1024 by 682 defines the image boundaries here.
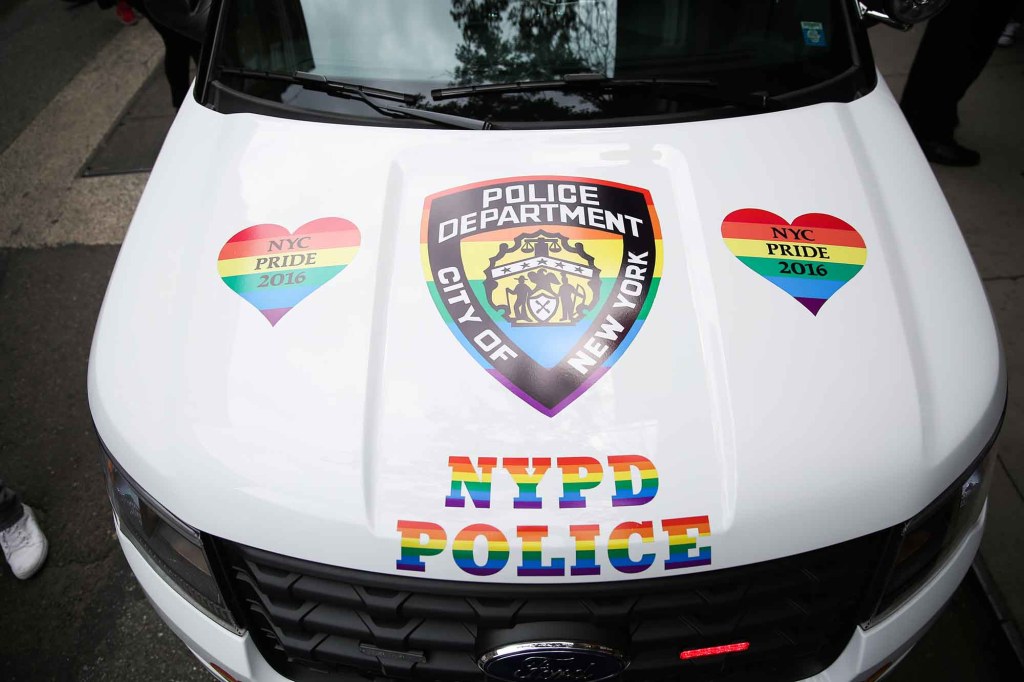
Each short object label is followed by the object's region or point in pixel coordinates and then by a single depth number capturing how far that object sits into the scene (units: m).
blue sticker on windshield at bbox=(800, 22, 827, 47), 2.03
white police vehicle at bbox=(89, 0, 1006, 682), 1.34
